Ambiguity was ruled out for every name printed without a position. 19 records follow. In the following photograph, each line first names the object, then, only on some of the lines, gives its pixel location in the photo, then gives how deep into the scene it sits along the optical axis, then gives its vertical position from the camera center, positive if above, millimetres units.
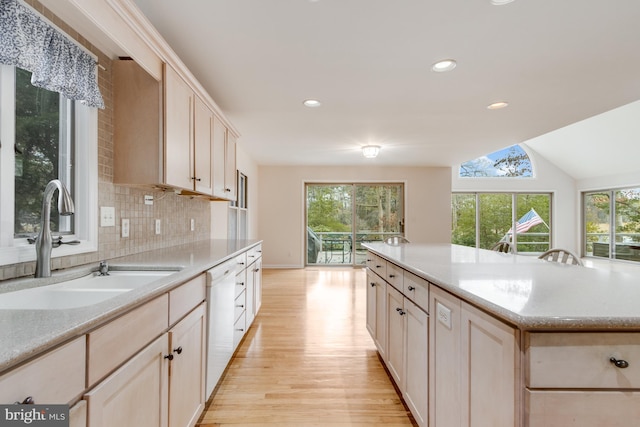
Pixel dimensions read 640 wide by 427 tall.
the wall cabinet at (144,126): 1758 +569
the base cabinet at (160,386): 838 -603
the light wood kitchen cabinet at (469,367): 863 -521
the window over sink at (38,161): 1201 +285
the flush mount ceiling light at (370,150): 4570 +1094
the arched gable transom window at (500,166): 7492 +1374
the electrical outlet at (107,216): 1681 +14
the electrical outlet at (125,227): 1853 -57
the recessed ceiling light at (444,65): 2146 +1174
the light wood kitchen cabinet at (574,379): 801 -448
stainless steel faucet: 1162 -50
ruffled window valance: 1123 +727
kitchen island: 799 -399
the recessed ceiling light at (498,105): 2941 +1183
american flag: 7457 -86
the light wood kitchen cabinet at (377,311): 2064 -726
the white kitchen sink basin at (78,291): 1069 -310
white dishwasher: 1630 -632
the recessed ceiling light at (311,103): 2895 +1190
